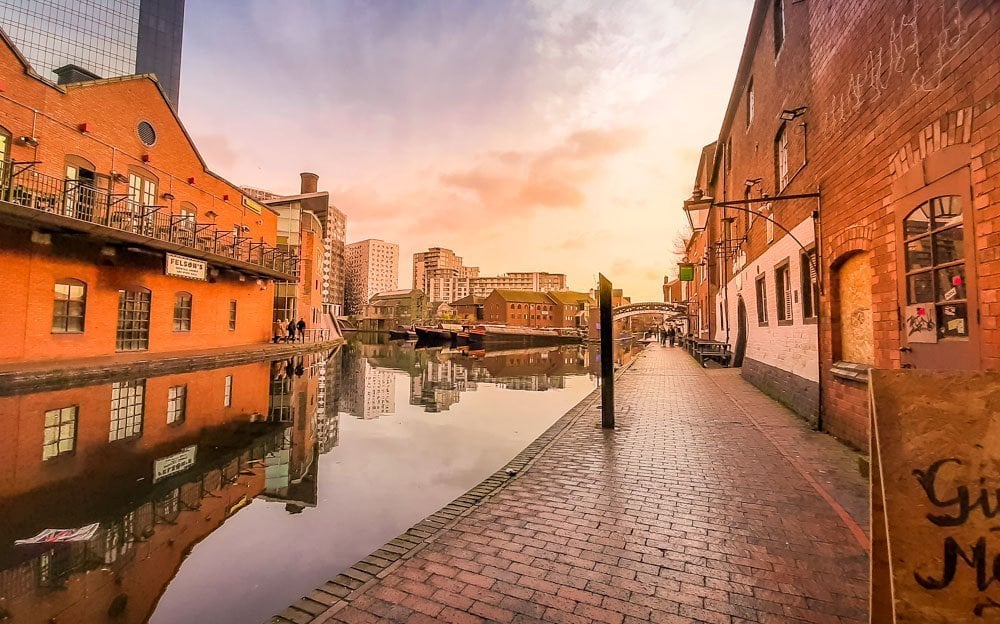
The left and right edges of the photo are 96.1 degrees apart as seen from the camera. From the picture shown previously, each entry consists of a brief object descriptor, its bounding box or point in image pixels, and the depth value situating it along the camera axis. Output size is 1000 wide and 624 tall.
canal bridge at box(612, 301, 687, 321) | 50.17
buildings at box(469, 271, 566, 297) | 166.27
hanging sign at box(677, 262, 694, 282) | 29.34
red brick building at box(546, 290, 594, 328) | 87.00
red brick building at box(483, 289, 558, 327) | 81.31
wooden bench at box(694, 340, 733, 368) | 19.58
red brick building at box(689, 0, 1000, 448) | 4.15
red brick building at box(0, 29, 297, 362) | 13.02
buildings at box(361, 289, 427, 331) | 94.56
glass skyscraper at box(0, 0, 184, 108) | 51.59
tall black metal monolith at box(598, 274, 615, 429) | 7.92
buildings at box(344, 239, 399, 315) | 162.00
